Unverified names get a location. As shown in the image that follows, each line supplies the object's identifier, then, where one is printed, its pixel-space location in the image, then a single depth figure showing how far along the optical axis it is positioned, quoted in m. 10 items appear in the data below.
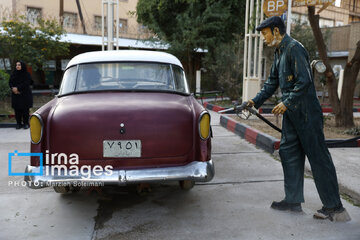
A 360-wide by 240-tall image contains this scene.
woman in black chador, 8.55
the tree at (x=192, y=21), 17.19
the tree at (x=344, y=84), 7.98
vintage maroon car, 3.17
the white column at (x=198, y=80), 18.56
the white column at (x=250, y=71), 9.45
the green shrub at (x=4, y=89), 9.90
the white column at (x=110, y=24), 10.54
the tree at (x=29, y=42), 14.26
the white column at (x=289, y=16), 8.19
